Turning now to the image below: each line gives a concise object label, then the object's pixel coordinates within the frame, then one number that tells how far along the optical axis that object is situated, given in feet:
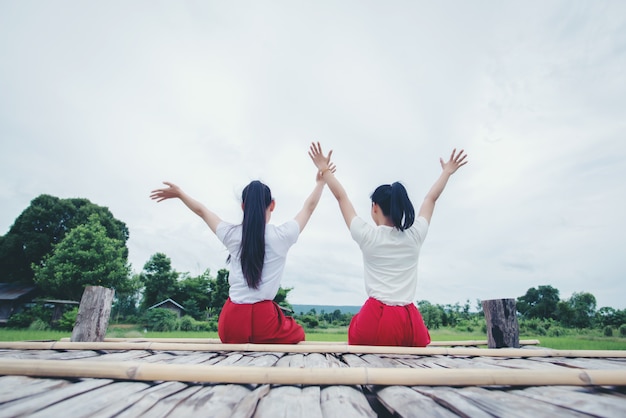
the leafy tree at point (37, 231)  75.05
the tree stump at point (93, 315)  11.21
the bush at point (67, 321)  55.63
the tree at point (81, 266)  65.41
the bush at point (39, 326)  59.72
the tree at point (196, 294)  89.81
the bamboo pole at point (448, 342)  10.82
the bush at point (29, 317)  64.39
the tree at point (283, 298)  86.93
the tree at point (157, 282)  93.35
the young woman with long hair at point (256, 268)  8.95
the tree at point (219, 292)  89.61
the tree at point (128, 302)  75.37
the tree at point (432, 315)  90.84
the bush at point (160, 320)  73.10
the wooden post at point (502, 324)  10.91
